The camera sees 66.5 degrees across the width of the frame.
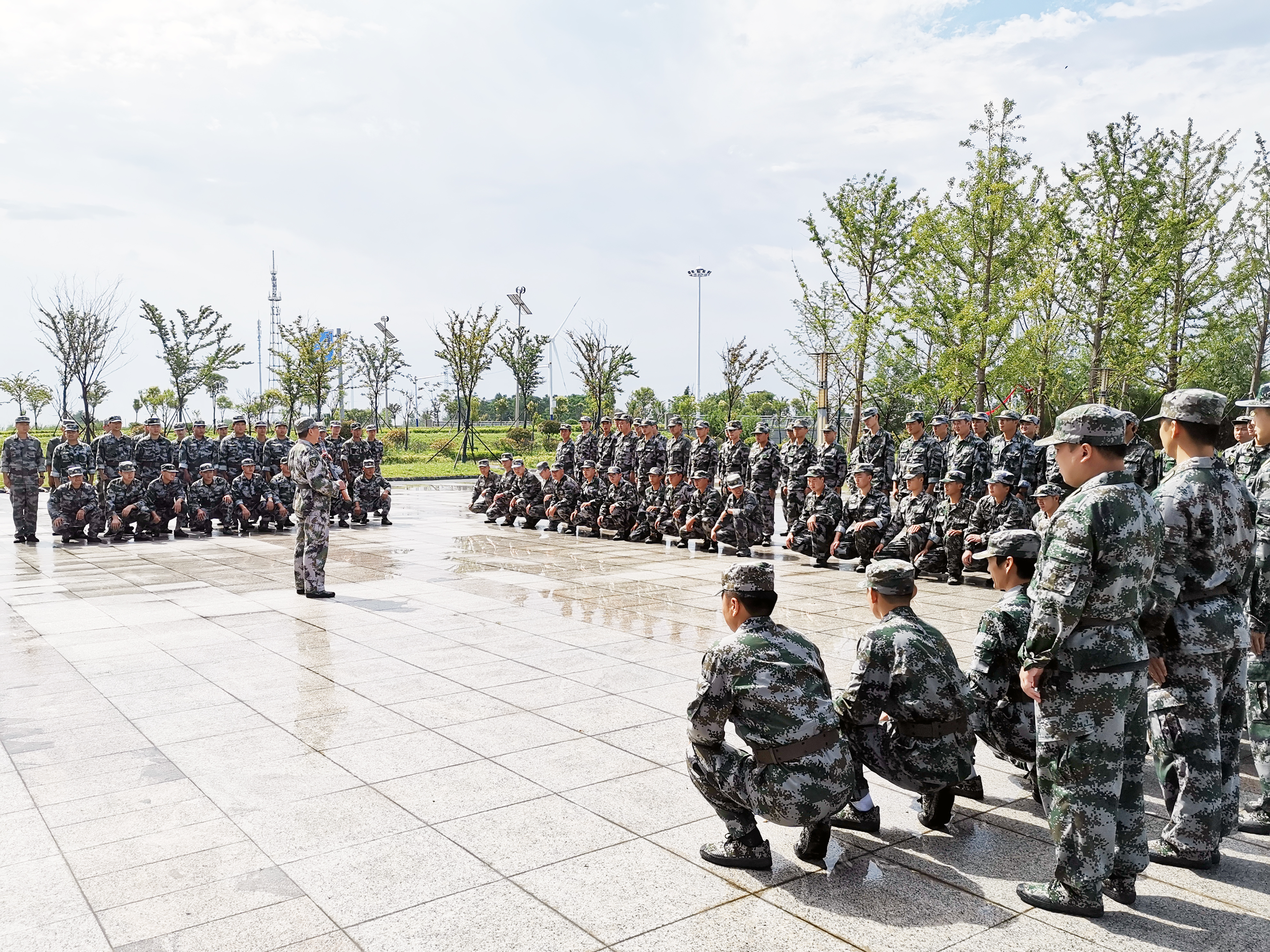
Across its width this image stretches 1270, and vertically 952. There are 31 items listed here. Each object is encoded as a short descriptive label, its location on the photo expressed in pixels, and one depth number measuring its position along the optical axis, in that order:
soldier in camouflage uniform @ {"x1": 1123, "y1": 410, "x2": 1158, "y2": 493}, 10.74
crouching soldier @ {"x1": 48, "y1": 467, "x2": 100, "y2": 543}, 15.05
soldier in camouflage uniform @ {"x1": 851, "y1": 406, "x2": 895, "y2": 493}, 13.17
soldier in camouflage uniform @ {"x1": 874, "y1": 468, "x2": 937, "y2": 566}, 11.61
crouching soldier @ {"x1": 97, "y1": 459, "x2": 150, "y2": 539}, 15.56
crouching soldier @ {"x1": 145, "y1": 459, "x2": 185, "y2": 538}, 15.79
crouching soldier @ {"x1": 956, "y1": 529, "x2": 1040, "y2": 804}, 4.46
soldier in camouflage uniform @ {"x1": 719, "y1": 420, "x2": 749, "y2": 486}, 15.05
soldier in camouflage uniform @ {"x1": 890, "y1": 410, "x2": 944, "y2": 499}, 12.36
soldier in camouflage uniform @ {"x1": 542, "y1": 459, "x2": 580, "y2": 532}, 16.81
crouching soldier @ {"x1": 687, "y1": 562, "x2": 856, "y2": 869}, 3.68
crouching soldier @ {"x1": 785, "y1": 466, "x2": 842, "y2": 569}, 12.42
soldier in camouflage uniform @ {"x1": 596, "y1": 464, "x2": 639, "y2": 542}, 15.82
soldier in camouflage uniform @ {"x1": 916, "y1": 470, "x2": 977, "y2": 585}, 11.06
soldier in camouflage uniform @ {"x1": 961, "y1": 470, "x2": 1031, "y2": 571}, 10.46
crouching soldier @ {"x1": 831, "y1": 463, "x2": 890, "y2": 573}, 12.05
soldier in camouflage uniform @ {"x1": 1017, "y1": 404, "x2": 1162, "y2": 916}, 3.38
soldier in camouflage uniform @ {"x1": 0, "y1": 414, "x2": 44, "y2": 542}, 14.86
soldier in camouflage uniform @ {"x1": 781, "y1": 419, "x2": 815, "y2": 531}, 14.42
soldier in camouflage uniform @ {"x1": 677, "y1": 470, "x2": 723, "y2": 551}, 14.27
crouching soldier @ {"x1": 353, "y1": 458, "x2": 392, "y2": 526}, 18.19
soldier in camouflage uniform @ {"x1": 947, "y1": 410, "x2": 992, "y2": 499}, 11.70
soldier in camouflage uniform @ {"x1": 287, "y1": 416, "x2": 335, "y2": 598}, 9.80
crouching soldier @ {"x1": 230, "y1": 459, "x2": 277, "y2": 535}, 16.72
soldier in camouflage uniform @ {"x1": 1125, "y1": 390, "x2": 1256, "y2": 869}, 3.83
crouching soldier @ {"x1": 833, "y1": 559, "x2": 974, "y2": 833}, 4.08
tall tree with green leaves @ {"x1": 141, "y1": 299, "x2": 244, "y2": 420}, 36.34
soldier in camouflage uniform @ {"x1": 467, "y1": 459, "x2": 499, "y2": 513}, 19.81
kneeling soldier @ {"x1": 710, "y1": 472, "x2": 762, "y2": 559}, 13.53
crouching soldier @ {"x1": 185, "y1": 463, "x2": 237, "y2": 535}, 16.45
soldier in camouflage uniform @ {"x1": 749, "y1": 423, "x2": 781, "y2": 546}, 14.26
